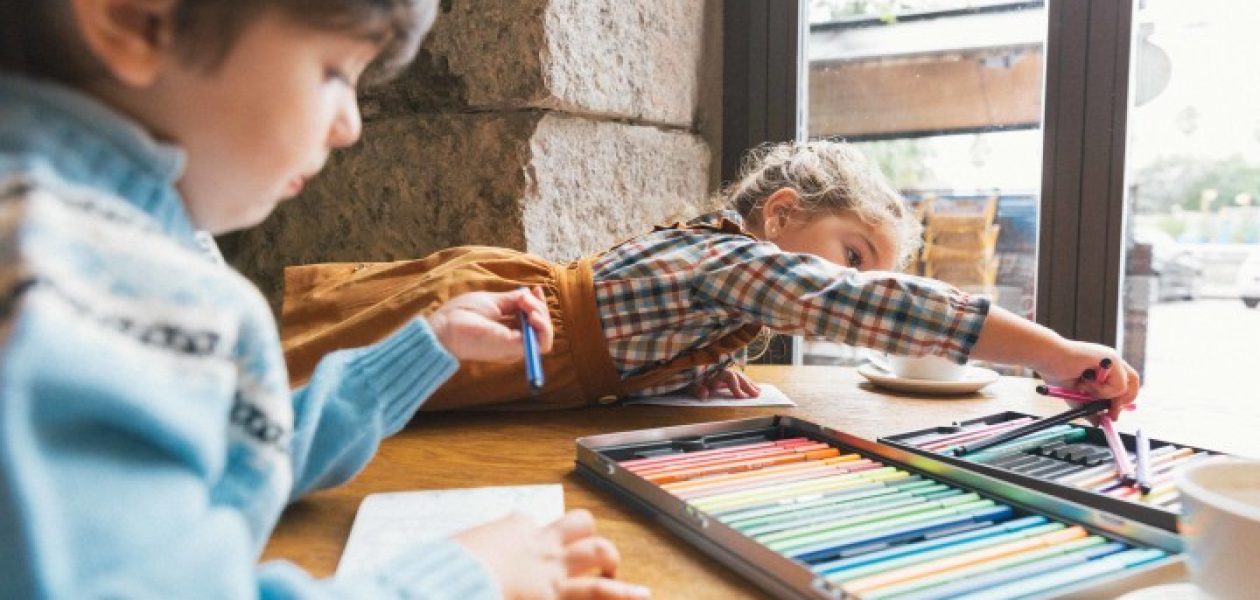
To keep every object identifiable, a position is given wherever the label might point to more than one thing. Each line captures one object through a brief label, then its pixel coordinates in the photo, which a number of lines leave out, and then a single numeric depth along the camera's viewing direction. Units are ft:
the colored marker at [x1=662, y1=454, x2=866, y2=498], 2.02
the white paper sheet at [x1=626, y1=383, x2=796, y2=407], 3.38
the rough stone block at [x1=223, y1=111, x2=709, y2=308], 4.52
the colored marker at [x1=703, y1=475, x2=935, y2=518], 1.85
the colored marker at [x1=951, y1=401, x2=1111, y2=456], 2.47
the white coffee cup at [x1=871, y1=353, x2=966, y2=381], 3.66
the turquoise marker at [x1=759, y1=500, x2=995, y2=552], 1.66
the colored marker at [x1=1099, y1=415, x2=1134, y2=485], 2.21
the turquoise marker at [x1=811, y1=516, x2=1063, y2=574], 1.57
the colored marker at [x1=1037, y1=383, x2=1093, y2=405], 3.00
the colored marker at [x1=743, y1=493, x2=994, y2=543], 1.72
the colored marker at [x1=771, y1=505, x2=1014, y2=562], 1.62
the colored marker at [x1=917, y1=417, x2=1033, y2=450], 2.51
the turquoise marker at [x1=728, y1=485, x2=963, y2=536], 1.76
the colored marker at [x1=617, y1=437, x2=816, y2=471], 2.22
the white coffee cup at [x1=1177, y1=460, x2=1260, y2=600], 1.27
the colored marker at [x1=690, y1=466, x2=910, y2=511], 1.90
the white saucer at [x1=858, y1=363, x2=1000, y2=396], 3.59
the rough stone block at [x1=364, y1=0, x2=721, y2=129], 4.36
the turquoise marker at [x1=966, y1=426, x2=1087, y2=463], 2.41
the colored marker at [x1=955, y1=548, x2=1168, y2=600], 1.47
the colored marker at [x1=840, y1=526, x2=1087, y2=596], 1.49
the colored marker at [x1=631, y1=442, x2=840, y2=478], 2.16
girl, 3.12
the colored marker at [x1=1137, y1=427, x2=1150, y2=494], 2.13
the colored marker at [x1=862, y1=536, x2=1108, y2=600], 1.46
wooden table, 1.74
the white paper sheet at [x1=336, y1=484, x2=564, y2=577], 1.76
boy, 0.99
